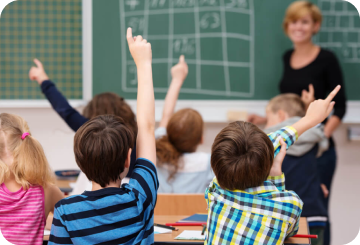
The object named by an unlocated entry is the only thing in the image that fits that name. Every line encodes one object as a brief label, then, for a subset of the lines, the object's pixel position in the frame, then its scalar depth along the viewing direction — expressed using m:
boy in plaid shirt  2.85
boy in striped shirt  2.74
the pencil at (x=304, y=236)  3.08
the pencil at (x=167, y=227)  3.20
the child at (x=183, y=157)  3.77
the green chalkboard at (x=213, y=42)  5.09
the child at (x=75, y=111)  3.81
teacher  4.68
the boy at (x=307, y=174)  3.70
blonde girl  2.99
